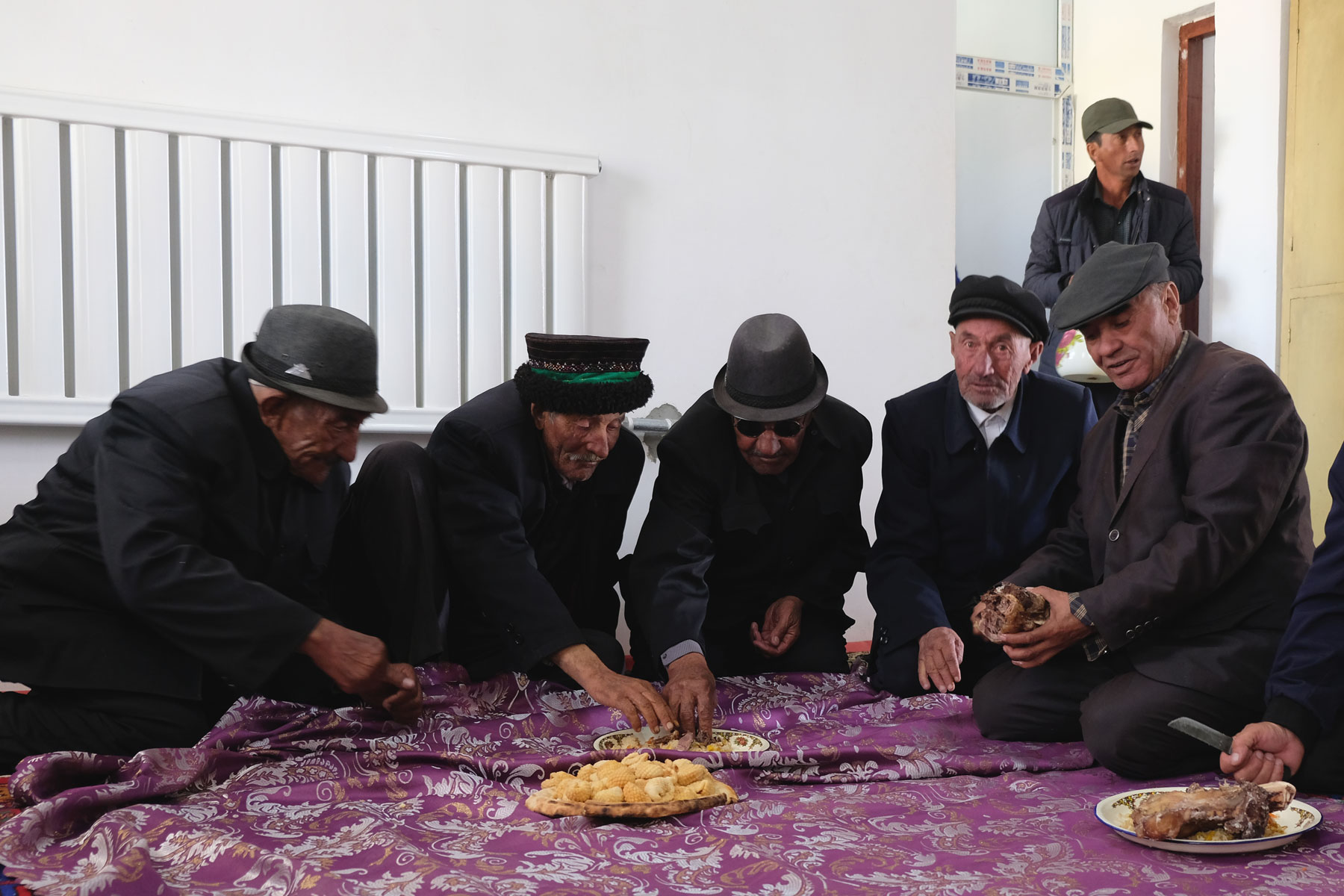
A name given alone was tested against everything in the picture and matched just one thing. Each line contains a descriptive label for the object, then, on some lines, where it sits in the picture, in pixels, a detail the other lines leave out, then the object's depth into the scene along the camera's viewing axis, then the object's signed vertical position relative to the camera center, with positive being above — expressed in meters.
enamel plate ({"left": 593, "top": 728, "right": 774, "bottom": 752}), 2.48 -0.77
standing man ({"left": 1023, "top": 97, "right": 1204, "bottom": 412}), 5.21 +0.84
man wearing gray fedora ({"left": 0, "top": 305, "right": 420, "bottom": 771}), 2.32 -0.33
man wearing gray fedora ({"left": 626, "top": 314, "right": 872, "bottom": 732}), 3.10 -0.35
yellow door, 5.43 +0.76
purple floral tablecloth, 1.73 -0.75
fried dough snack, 2.06 -0.72
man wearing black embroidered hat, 2.73 -0.25
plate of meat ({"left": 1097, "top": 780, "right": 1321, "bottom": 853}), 1.82 -0.70
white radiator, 3.43 +0.49
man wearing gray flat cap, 2.43 -0.36
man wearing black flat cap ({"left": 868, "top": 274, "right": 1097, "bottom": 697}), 3.25 -0.23
